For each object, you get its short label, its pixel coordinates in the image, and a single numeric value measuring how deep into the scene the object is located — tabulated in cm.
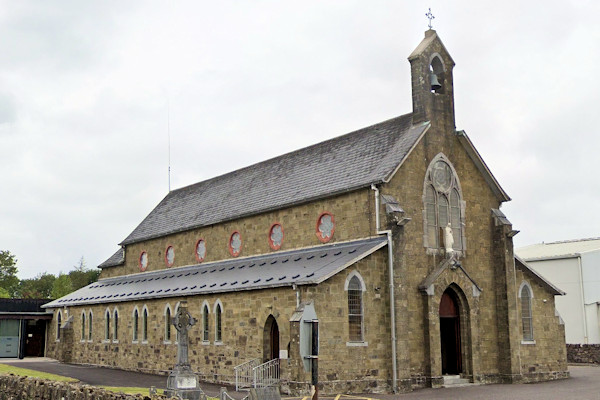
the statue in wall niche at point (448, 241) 3027
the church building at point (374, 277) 2714
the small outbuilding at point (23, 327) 5103
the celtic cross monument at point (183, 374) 2217
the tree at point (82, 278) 9965
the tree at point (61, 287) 9294
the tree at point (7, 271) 9756
